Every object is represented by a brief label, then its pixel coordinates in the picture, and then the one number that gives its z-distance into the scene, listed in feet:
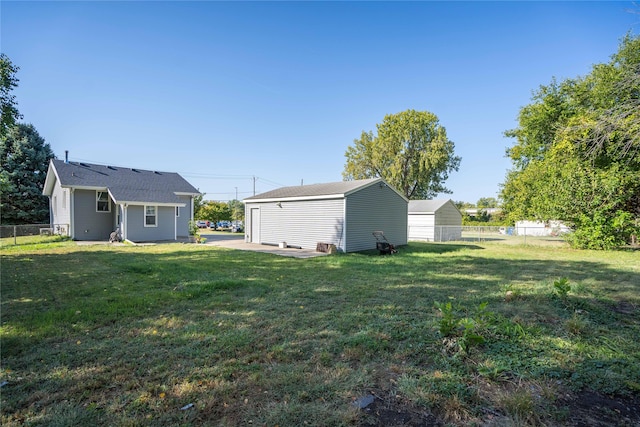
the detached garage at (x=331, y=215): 41.19
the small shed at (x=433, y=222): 73.77
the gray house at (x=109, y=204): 52.60
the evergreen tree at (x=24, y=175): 72.43
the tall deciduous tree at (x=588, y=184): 44.52
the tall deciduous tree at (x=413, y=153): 109.40
